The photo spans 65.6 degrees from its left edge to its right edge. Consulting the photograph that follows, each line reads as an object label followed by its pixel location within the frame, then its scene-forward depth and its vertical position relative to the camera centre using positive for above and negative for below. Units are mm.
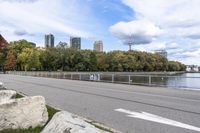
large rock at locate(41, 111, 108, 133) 2239 -874
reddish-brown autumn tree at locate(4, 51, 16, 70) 58535 +2306
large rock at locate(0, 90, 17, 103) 4424 -783
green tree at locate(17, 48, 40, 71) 53488 +3283
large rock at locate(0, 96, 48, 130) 3492 -1029
